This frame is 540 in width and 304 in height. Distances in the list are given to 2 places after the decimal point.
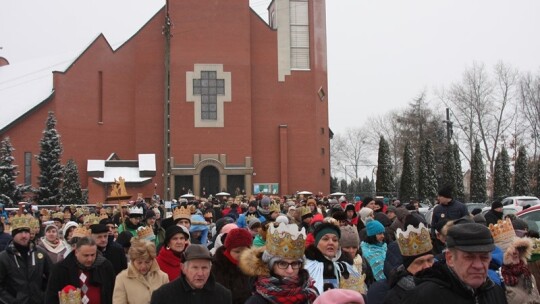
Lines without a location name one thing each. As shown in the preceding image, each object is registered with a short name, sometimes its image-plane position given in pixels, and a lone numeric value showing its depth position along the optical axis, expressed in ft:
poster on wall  157.07
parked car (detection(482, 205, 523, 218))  60.33
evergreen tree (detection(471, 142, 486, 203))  149.07
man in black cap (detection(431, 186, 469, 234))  35.94
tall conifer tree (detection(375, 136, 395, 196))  153.69
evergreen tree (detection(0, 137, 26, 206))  136.26
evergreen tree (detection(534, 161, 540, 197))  139.03
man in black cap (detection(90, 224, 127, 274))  26.37
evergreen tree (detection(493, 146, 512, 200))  145.07
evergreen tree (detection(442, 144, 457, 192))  147.02
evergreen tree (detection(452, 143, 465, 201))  148.36
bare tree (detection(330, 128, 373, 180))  306.76
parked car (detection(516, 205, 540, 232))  48.34
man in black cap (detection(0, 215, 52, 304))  26.18
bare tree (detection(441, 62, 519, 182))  175.63
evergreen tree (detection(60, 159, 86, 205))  139.85
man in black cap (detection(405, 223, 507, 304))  10.95
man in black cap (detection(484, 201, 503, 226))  42.84
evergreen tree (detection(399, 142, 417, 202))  147.95
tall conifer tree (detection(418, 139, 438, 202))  147.43
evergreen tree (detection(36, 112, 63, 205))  138.36
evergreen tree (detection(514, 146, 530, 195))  142.79
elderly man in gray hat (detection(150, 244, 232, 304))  17.04
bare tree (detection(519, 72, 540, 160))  163.94
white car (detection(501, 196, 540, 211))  90.22
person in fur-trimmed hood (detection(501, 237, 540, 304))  16.55
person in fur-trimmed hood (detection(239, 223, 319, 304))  14.66
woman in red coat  23.51
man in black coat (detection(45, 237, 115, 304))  22.33
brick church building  153.58
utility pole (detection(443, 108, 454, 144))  108.04
